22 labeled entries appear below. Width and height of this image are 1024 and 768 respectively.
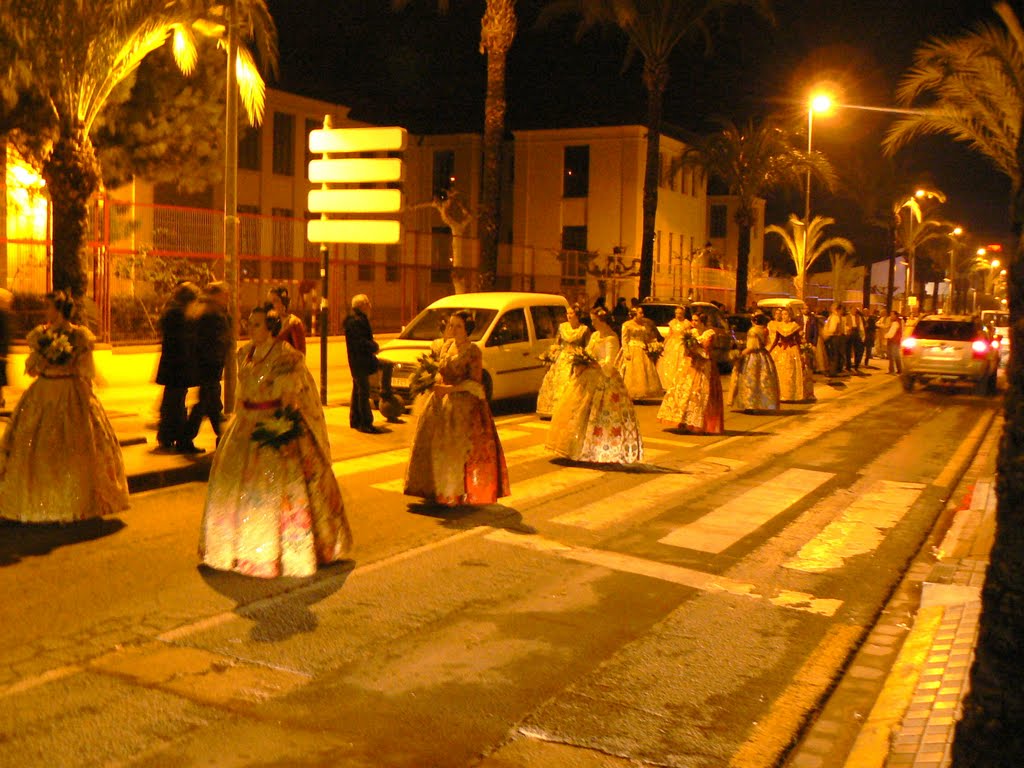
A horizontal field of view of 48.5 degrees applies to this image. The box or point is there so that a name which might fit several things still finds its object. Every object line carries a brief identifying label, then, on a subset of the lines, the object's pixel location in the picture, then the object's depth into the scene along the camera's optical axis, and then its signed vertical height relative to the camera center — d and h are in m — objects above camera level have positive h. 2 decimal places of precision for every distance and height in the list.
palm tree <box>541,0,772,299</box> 27.36 +6.92
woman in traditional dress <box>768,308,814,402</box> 21.45 -1.08
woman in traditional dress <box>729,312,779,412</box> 19.11 -1.26
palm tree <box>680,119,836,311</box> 36.69 +4.75
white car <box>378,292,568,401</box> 16.48 -0.52
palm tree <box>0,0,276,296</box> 12.77 +2.55
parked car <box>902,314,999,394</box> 24.25 -0.83
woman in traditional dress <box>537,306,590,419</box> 12.85 -0.63
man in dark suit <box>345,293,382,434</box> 14.27 -0.68
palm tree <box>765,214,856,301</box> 41.84 +3.40
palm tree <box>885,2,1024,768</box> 2.99 -0.81
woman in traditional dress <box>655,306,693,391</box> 16.19 -0.68
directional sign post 15.27 +1.54
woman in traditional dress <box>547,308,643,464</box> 12.38 -1.25
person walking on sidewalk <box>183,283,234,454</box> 11.84 -0.60
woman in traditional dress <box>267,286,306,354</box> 10.91 -0.24
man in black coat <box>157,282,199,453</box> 11.69 -0.67
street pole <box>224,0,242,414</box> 13.83 +1.44
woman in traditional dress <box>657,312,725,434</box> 15.47 -1.22
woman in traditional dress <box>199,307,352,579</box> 7.12 -1.15
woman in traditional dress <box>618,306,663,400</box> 19.62 -1.18
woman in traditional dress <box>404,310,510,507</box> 9.45 -1.09
